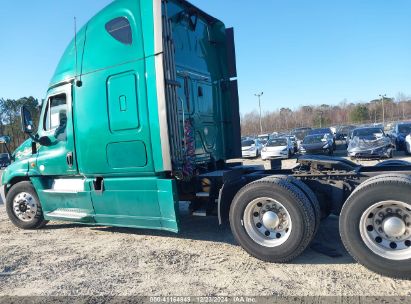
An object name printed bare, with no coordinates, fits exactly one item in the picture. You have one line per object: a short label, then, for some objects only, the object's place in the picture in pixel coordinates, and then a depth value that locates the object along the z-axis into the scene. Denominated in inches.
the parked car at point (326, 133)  958.4
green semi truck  166.2
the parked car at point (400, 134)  828.4
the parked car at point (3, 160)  1588.8
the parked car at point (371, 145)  697.0
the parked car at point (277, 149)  919.2
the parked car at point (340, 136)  1417.3
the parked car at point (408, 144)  751.3
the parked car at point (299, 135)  1437.3
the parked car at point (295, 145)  1124.4
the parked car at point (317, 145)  903.7
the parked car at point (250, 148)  1074.1
